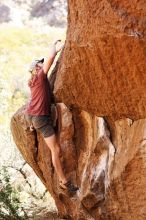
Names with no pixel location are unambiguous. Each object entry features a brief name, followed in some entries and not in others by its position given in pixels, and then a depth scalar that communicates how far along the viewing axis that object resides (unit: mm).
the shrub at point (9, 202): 11211
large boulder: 6410
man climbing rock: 8281
